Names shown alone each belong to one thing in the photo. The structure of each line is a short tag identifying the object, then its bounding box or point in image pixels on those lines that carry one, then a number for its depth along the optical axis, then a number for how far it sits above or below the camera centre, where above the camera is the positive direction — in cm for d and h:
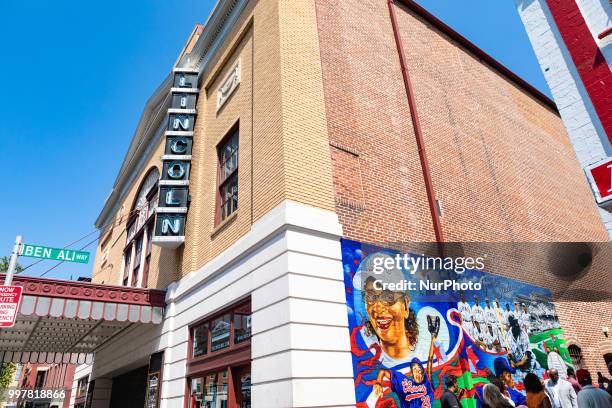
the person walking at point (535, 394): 670 -7
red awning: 1080 +279
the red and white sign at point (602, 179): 578 +265
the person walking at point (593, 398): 600 -15
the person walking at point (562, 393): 958 -11
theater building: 779 +524
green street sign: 1064 +396
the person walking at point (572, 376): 1022 +27
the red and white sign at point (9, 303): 858 +224
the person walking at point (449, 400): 677 -8
